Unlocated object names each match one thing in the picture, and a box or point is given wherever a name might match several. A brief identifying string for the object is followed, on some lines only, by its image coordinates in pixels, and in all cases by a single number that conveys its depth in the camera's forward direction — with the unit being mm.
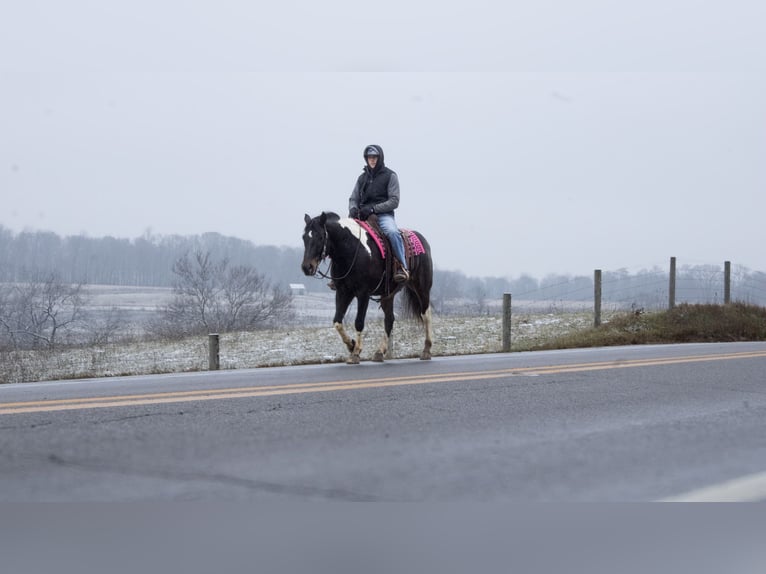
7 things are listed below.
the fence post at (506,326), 15047
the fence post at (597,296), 19312
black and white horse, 10414
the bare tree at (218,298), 31731
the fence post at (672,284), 21266
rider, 11344
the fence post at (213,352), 12383
